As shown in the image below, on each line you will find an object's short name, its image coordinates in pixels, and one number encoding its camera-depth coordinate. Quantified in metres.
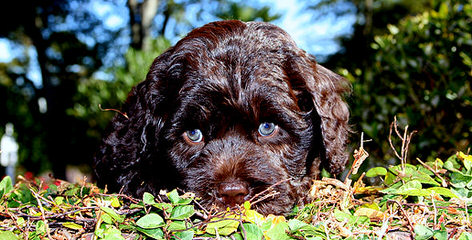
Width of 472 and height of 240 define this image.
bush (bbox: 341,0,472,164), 0.63
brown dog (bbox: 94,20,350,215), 0.50
